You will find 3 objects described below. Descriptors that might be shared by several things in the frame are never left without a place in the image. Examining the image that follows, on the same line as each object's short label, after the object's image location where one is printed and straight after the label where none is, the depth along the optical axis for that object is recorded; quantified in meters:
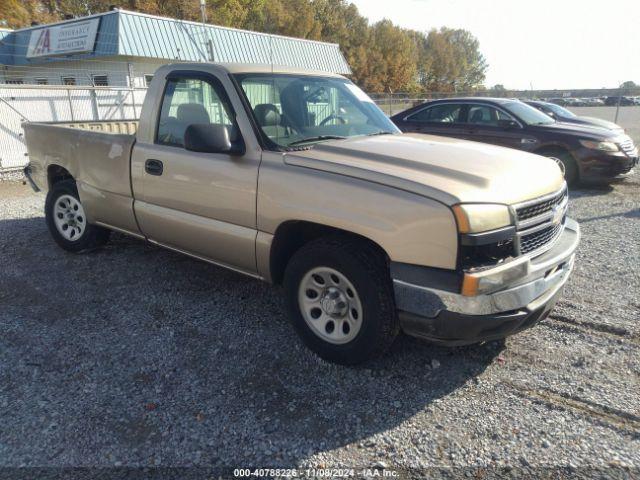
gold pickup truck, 2.59
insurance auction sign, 19.38
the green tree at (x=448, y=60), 67.69
